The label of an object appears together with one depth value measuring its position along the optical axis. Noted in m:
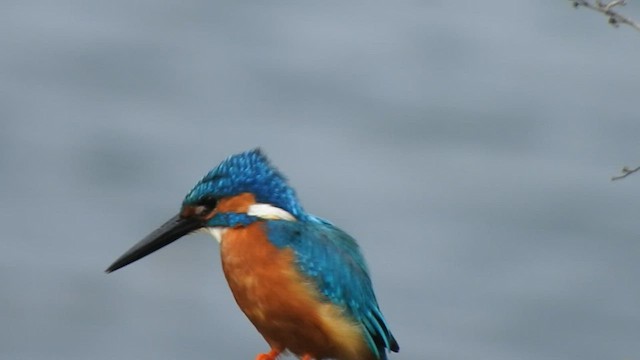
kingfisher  10.32
